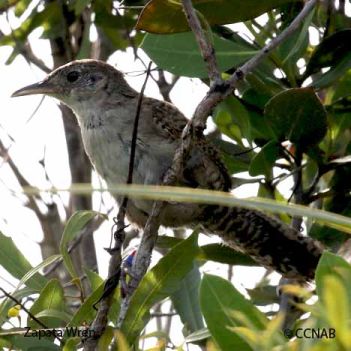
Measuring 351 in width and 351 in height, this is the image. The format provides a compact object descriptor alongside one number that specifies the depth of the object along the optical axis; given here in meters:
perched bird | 7.81
